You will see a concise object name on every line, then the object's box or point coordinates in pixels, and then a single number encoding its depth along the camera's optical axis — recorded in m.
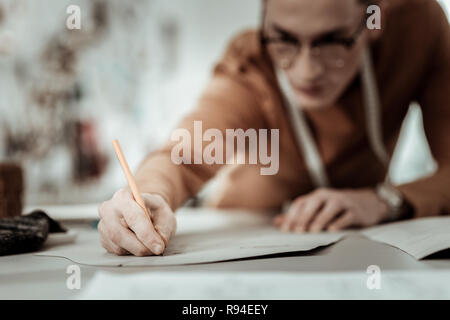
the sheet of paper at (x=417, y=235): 0.35
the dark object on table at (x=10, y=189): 0.53
